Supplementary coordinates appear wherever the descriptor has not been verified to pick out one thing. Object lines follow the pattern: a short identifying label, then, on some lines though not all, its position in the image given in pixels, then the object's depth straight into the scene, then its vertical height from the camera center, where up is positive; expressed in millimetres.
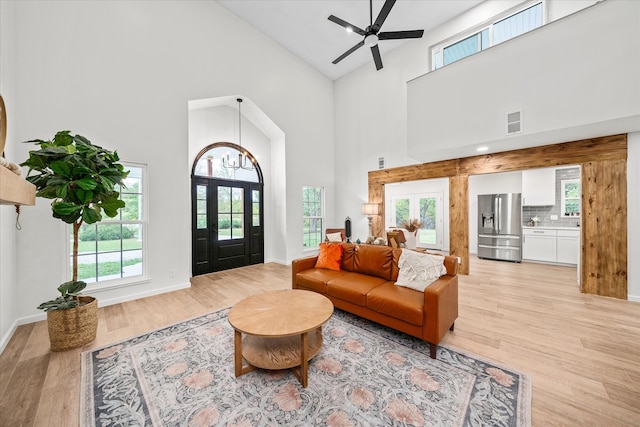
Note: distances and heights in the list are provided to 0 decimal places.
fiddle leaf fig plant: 2107 +302
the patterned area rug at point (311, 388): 1526 -1338
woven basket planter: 2254 -1122
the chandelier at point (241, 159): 5407 +1332
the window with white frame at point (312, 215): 6645 -98
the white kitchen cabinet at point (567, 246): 5309 -826
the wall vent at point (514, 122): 3522 +1350
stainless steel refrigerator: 5965 -428
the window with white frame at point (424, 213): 7793 -68
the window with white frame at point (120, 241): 3303 -417
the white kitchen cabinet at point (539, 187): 5793 +583
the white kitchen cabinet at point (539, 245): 5606 -849
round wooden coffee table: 1790 -893
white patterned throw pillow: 2518 -656
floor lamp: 6070 +62
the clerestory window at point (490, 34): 4395 +3657
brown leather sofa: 2141 -880
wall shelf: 1062 +132
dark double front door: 5086 -280
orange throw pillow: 3480 -684
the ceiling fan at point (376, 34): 3576 +2785
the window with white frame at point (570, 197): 5727 +328
